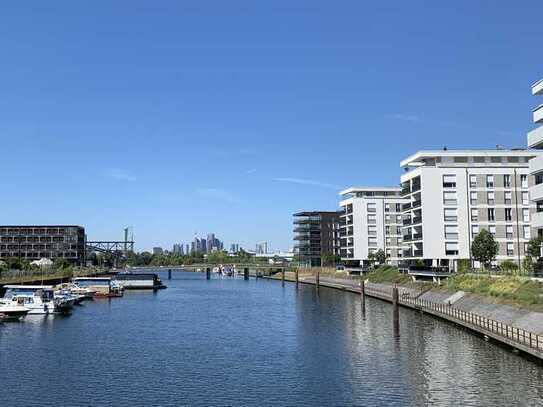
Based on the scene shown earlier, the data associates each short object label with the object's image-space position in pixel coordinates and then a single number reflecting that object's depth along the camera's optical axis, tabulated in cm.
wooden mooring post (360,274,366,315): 10082
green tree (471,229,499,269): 10969
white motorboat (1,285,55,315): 9631
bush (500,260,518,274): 9136
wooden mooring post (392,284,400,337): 7081
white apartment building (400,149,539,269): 12388
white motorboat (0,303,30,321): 8950
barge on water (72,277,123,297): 14738
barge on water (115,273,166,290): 18775
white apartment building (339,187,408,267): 18488
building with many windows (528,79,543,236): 7519
